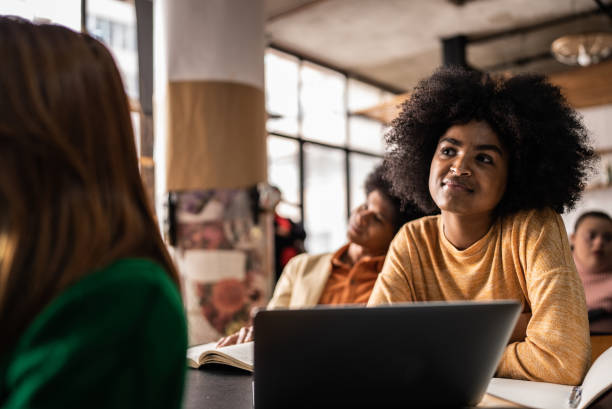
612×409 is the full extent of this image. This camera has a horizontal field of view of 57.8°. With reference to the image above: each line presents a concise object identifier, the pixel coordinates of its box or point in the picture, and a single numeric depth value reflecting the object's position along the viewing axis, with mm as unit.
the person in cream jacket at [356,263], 2107
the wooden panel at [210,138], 2863
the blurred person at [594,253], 2342
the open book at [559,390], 945
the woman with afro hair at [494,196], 1362
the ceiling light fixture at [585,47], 4969
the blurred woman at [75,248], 509
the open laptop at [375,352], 708
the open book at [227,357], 1190
